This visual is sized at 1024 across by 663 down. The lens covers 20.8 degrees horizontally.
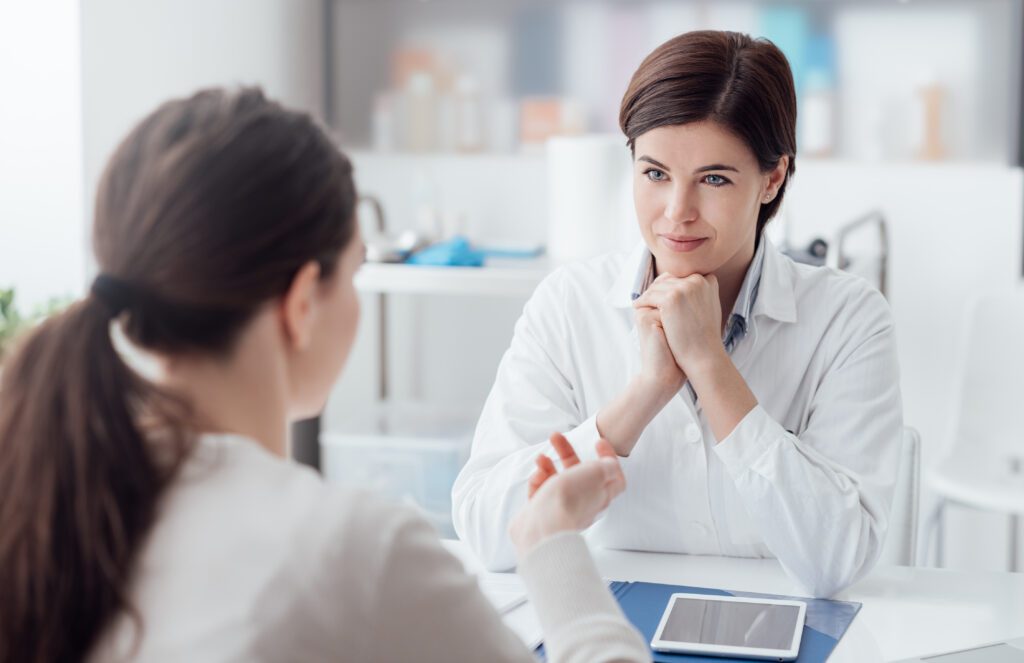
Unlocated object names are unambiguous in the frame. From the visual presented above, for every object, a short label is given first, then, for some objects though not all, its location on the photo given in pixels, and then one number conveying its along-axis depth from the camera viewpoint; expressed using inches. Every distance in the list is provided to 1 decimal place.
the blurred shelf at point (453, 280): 146.9
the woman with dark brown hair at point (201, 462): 88.0
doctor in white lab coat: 109.0
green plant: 129.2
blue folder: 101.7
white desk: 103.6
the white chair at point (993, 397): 151.4
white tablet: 101.2
